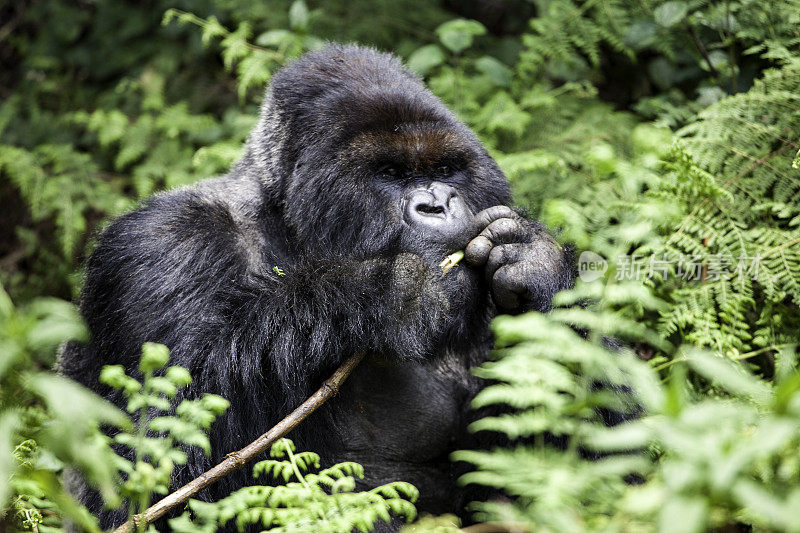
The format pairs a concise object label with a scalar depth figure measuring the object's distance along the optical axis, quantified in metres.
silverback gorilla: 10.74
